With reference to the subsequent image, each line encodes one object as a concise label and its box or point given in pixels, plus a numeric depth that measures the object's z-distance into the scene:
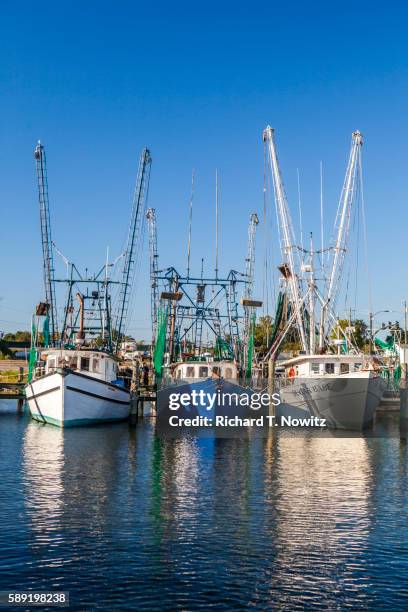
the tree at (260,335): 154.51
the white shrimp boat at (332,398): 60.56
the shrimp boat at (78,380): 66.50
